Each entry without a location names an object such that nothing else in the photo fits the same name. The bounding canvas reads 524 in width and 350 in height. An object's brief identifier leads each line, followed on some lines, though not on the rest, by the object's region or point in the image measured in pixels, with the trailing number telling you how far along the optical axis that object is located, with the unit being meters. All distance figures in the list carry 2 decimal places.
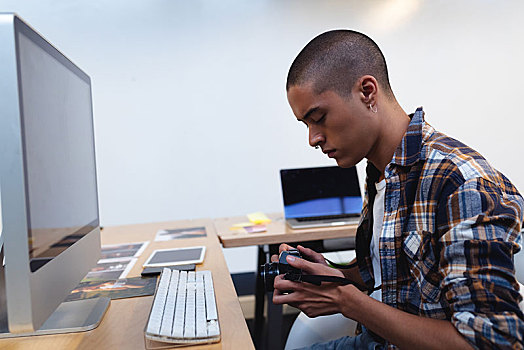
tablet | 1.38
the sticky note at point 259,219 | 2.26
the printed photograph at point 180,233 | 1.87
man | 0.72
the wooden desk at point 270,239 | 1.96
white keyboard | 0.76
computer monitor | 0.65
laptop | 2.22
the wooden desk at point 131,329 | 0.79
